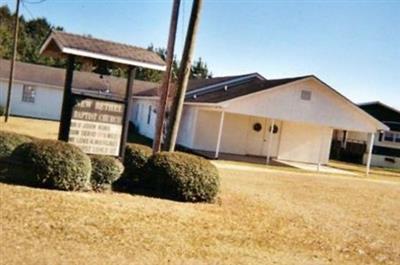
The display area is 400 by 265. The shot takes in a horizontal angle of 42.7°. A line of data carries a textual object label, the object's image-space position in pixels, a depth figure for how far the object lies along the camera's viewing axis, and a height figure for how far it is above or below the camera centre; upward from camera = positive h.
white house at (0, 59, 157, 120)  39.97 +0.64
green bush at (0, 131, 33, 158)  10.86 -0.99
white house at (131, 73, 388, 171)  26.69 +0.75
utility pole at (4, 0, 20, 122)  30.61 +2.63
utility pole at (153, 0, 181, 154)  14.83 +0.91
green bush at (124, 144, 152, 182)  11.82 -1.20
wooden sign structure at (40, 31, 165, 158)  11.41 +0.08
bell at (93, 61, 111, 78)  12.31 +0.94
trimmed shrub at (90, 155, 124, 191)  10.91 -1.36
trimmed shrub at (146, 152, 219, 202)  11.39 -1.34
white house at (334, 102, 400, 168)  40.59 -0.18
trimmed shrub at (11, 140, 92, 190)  10.01 -1.23
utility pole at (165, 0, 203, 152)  14.42 +1.25
